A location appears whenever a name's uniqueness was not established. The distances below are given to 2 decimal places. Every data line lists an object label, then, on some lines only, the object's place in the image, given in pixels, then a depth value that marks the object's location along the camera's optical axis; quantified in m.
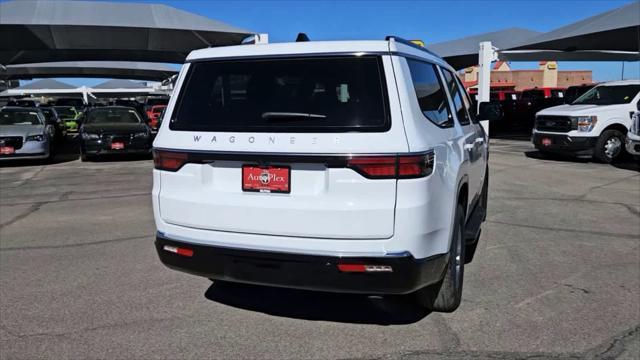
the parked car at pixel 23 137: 13.48
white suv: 3.18
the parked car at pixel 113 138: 14.48
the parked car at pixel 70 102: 39.14
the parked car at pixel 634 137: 11.54
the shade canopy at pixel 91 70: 42.91
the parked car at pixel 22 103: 26.16
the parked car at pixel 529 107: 25.00
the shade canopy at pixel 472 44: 22.52
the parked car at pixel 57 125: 18.91
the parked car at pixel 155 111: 23.18
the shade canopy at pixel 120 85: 73.88
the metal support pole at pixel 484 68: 20.45
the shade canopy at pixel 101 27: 20.06
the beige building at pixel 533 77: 75.31
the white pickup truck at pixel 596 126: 13.21
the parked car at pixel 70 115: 28.29
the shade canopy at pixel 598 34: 17.95
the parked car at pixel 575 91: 21.33
